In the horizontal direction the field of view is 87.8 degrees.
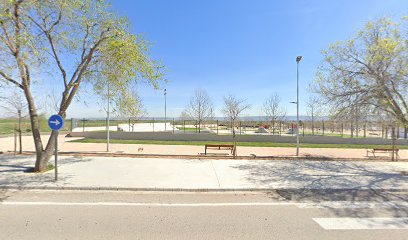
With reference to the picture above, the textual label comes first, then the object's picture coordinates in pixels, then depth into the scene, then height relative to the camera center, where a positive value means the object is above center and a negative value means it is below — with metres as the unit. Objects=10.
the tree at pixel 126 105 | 9.52 +0.80
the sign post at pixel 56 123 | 6.76 -0.05
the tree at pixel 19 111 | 11.93 +0.59
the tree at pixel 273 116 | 36.86 +1.16
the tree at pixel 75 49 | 6.93 +2.45
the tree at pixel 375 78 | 8.65 +1.96
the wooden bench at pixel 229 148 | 12.40 -1.58
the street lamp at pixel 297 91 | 13.48 +2.08
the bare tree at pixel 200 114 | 34.56 +1.28
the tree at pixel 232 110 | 31.93 +1.89
